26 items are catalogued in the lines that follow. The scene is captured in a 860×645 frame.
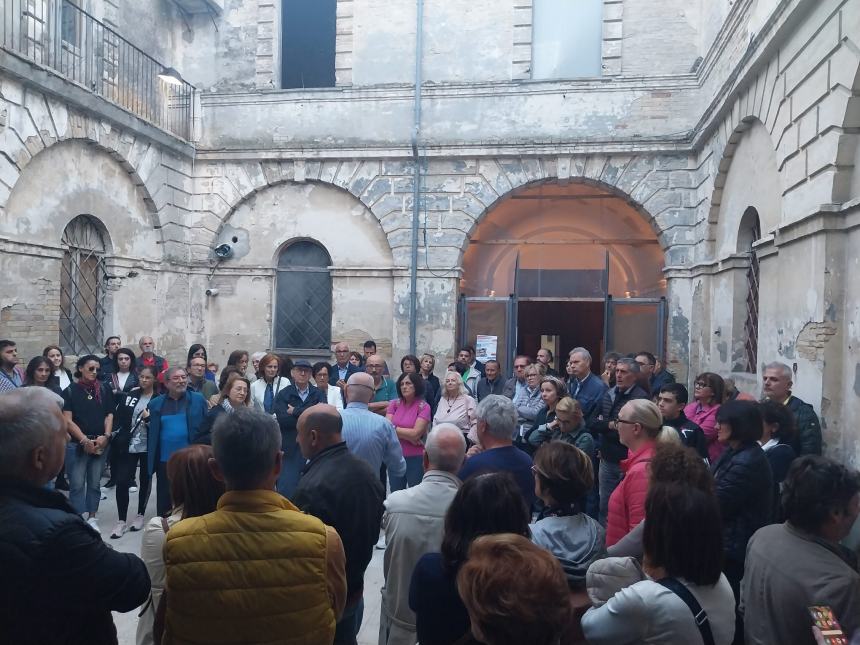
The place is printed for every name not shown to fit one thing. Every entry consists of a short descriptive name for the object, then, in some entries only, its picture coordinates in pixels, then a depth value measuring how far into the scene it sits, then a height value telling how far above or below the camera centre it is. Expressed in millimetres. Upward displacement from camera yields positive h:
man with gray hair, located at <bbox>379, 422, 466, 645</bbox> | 2955 -933
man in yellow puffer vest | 2098 -771
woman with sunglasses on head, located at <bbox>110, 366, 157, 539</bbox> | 6246 -1099
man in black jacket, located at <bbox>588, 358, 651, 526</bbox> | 4996 -738
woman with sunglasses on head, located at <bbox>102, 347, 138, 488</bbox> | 7055 -567
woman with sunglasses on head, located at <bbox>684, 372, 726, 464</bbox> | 5484 -543
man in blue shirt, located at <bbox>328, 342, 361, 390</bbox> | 8681 -536
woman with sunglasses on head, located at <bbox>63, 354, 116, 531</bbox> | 6121 -1004
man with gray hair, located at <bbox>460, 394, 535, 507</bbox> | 3605 -664
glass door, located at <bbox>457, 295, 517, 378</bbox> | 12375 +121
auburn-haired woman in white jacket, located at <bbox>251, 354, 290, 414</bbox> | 6590 -586
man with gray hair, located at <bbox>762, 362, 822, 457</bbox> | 5203 -566
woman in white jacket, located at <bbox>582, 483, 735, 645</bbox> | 2062 -810
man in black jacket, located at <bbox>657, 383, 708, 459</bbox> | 4770 -609
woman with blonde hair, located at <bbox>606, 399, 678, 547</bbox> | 3283 -686
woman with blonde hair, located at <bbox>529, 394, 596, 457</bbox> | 4727 -679
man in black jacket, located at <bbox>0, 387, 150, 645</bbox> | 1999 -723
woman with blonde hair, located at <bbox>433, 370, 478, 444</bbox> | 6270 -737
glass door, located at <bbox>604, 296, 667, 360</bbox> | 11852 +130
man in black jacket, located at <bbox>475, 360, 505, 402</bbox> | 8039 -639
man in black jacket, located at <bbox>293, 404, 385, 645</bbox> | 3057 -798
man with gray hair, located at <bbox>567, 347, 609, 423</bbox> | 6043 -492
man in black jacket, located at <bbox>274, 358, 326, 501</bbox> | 5797 -779
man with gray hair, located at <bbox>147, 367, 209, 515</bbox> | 5879 -862
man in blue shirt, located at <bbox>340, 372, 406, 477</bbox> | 4668 -735
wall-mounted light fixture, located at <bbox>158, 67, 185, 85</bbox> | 11966 +4451
